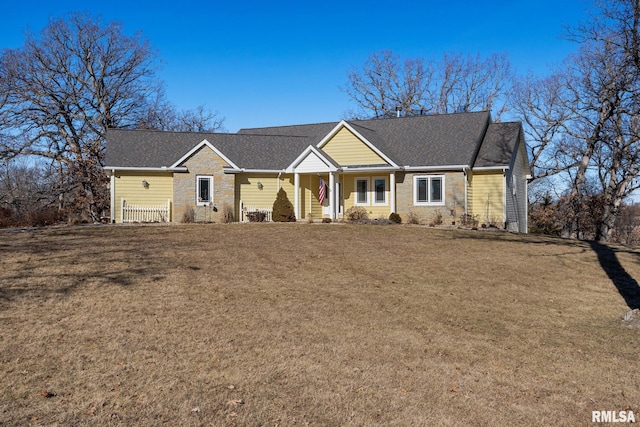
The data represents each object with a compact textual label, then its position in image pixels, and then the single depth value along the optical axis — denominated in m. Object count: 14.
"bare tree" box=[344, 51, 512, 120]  46.78
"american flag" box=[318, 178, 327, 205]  28.25
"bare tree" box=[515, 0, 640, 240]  30.45
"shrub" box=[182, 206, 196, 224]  26.48
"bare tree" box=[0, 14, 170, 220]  35.91
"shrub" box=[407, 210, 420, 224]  25.93
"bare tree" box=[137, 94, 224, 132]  44.03
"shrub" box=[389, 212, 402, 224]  25.75
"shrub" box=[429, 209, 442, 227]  25.30
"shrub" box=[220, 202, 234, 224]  26.97
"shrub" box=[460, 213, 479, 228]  25.06
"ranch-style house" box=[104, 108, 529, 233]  26.00
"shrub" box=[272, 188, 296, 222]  26.44
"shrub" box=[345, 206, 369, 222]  26.29
